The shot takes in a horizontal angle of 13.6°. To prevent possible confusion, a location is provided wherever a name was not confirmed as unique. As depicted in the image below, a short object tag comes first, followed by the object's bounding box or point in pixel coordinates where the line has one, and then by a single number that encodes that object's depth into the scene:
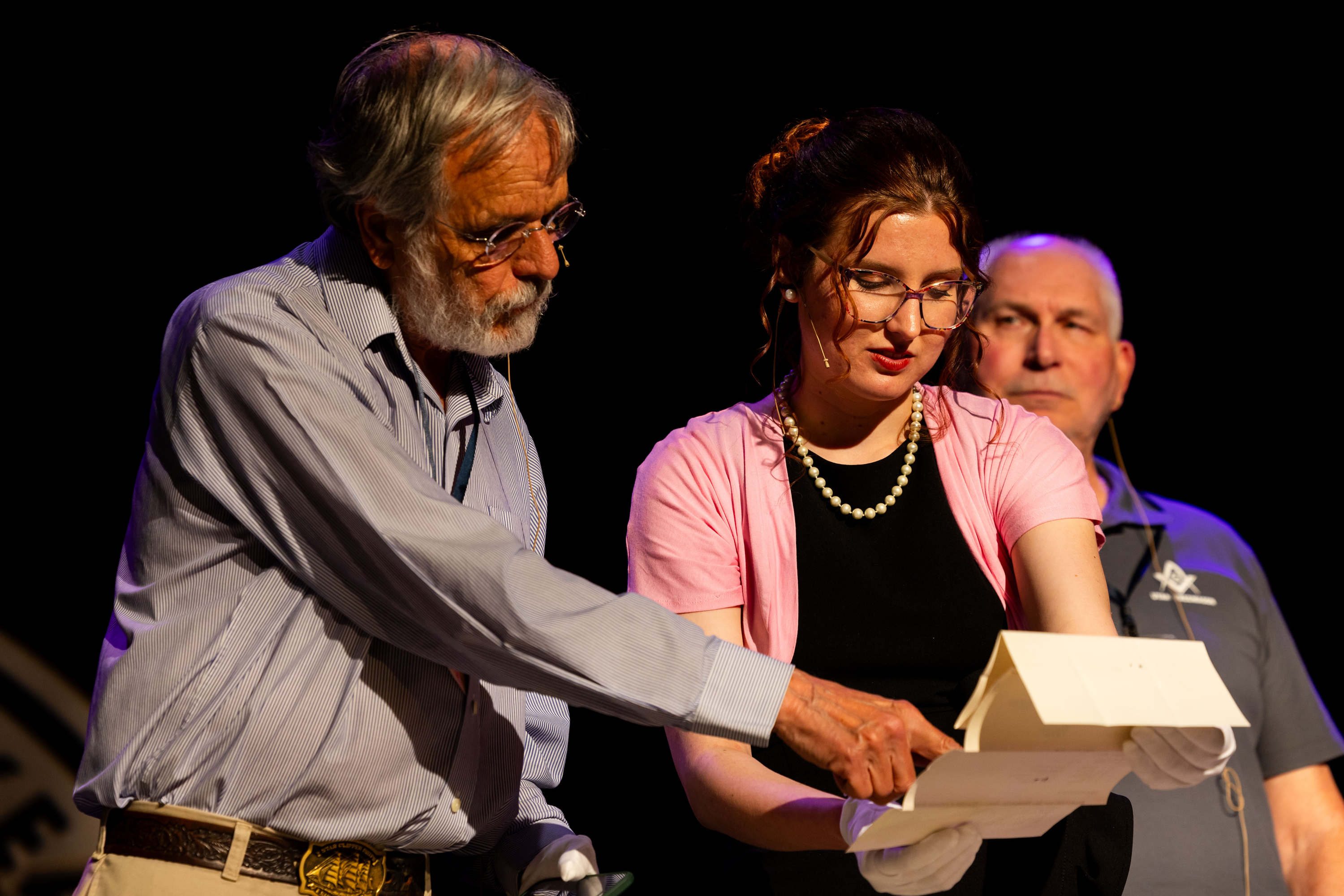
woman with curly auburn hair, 4.68
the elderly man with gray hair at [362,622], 4.51
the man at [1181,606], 5.24
